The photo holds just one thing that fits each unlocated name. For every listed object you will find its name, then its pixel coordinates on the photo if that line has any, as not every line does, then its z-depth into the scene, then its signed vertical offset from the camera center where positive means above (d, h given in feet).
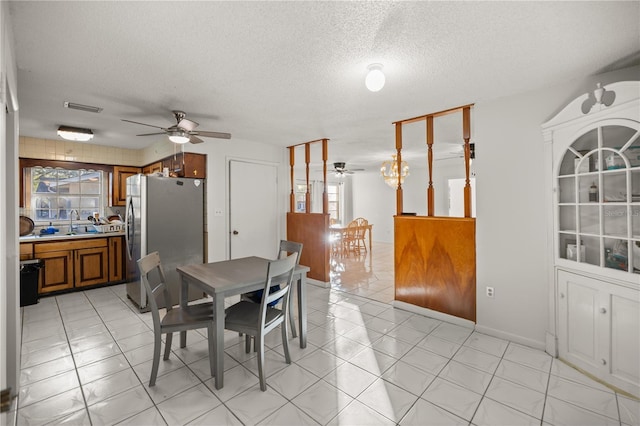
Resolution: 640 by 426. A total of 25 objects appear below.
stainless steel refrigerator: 11.55 -0.48
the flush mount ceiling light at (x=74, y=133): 12.33 +3.59
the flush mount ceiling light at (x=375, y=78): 6.97 +3.27
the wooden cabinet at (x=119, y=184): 16.94 +1.84
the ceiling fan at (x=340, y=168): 22.96 +3.62
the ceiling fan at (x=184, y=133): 9.77 +2.87
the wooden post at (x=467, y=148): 9.93 +2.17
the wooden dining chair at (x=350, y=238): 23.03 -2.15
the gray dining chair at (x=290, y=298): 9.08 -2.60
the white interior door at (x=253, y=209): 15.03 +0.23
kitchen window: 15.11 +1.27
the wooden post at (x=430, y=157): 10.88 +2.05
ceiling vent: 8.56 +3.35
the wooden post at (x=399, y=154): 11.94 +2.39
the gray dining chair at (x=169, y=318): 6.80 -2.64
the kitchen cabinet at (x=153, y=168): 15.31 +2.66
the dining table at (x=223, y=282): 6.73 -1.76
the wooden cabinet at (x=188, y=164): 13.33 +2.35
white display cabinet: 6.50 -0.56
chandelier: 15.13 +2.28
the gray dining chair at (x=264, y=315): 6.79 -2.69
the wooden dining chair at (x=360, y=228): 23.55 -1.33
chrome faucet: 16.08 -0.10
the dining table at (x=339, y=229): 21.61 -1.27
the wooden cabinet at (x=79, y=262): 13.21 -2.33
